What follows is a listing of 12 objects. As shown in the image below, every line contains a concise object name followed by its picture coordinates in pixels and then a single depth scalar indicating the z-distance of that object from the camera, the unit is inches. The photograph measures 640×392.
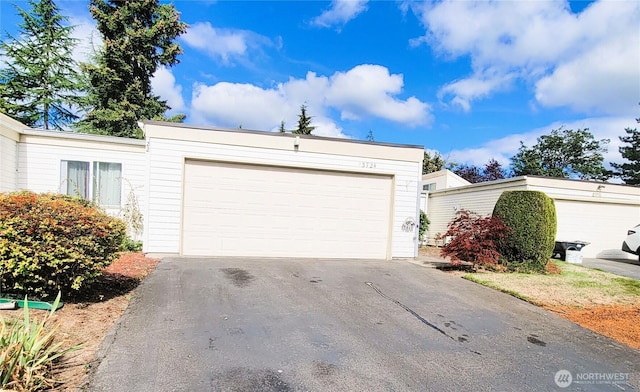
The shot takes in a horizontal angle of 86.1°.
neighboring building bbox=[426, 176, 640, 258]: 506.9
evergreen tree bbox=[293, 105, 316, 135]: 1080.8
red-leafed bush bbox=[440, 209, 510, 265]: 339.5
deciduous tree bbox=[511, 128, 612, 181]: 1299.2
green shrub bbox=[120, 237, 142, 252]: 359.0
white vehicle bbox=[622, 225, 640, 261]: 480.7
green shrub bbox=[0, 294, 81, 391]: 96.3
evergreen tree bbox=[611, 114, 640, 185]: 1159.6
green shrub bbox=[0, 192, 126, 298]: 160.4
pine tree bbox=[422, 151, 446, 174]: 1318.9
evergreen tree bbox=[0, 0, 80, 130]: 745.0
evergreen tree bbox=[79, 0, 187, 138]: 747.4
